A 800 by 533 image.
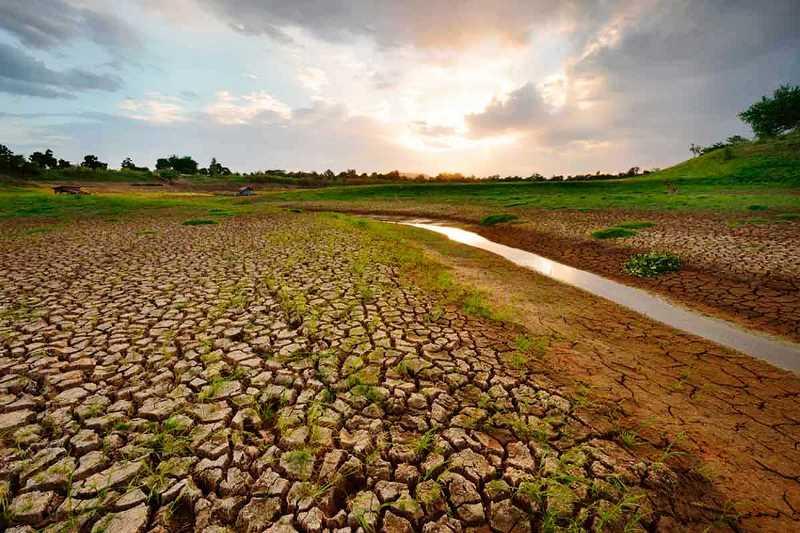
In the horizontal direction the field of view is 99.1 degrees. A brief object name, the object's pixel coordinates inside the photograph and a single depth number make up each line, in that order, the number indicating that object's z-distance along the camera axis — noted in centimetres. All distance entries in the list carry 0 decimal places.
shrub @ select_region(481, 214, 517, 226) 1766
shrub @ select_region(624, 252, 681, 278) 860
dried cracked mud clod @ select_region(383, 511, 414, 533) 204
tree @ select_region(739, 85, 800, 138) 4938
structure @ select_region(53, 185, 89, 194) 2844
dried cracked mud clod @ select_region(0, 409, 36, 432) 263
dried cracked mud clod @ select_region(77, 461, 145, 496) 216
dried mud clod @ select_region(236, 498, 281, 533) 201
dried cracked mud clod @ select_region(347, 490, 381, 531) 207
